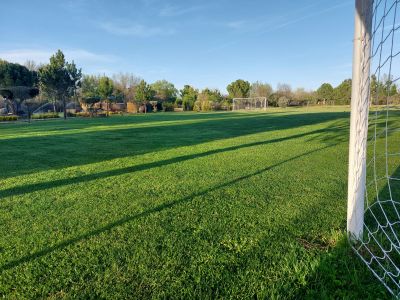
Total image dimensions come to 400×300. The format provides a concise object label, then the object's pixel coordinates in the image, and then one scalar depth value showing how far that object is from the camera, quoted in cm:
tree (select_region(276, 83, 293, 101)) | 7491
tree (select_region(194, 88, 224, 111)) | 5905
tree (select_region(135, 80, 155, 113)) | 5594
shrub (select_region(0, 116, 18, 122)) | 3008
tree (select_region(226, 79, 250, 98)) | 7062
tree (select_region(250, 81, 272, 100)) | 7344
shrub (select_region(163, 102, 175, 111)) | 6091
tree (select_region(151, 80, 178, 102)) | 6844
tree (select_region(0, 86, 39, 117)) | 3161
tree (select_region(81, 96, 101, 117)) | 4234
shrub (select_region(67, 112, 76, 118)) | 3997
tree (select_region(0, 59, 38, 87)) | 3847
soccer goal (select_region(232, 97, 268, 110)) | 6181
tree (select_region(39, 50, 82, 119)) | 3659
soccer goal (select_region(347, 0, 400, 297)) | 241
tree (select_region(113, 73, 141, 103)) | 6245
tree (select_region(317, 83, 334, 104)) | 7010
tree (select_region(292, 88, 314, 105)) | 7262
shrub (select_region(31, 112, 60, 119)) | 3399
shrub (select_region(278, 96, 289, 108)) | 6962
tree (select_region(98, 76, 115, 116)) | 4903
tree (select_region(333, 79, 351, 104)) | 6300
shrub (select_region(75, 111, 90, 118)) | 3953
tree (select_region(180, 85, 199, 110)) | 6353
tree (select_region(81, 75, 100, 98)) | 5783
